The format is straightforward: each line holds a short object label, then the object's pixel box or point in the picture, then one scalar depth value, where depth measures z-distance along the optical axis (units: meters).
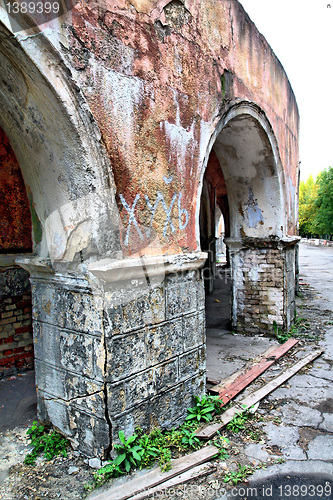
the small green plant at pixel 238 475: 2.51
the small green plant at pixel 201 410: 3.18
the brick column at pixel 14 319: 3.96
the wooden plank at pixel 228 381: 3.80
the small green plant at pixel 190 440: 2.83
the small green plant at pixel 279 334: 5.62
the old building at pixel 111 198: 2.31
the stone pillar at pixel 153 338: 2.45
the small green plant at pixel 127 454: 2.45
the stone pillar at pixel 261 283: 5.76
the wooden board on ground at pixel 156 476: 2.28
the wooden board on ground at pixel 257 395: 3.02
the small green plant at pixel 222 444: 2.79
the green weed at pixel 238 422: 3.18
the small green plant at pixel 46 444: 2.62
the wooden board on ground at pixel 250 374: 3.72
